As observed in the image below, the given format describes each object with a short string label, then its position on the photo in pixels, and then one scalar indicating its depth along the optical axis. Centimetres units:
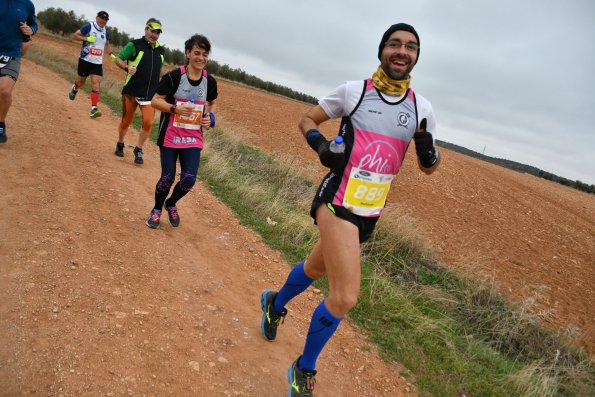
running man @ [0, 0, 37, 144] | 541
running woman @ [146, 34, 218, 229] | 451
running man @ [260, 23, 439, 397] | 261
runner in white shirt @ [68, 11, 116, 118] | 862
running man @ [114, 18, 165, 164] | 689
